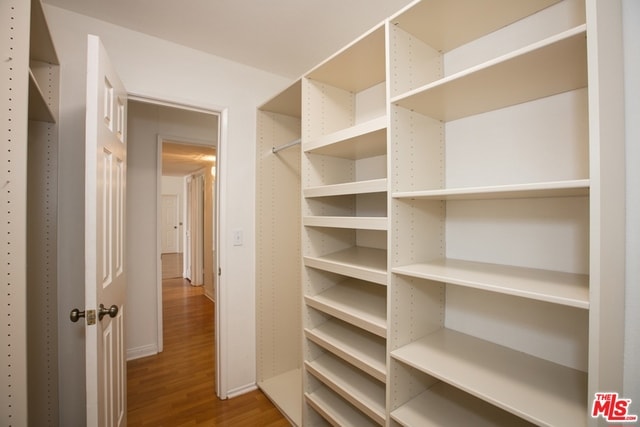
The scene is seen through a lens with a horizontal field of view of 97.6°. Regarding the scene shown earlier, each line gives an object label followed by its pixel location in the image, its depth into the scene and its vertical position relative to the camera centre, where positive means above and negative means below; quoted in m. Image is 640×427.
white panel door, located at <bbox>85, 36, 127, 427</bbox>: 1.08 -0.11
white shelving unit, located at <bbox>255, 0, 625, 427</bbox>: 0.76 -0.04
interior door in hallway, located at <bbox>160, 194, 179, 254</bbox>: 8.50 -0.29
